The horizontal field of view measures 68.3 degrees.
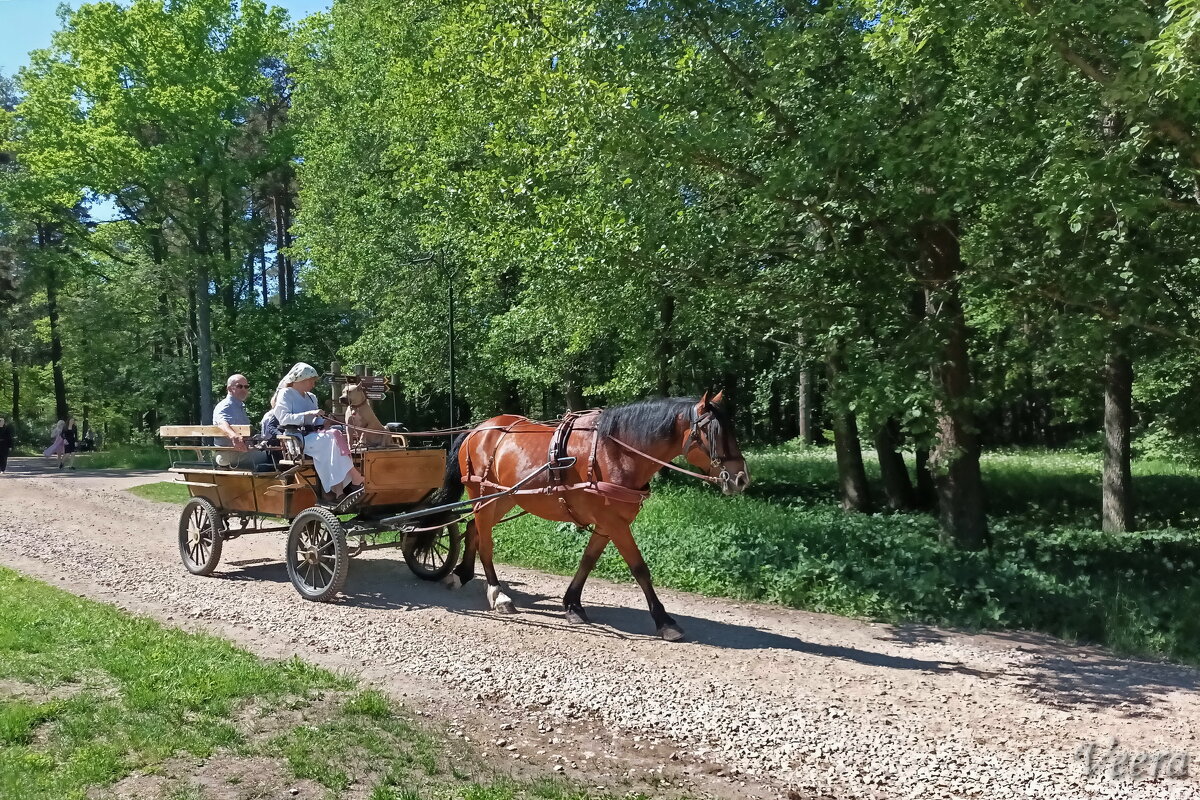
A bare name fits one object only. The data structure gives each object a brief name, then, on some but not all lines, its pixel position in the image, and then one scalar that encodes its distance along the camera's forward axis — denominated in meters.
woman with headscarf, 8.49
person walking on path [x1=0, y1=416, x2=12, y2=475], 23.58
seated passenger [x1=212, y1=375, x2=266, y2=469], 9.23
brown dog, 9.14
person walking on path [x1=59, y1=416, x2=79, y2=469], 25.78
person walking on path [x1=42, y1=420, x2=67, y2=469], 25.77
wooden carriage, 8.43
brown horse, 6.71
